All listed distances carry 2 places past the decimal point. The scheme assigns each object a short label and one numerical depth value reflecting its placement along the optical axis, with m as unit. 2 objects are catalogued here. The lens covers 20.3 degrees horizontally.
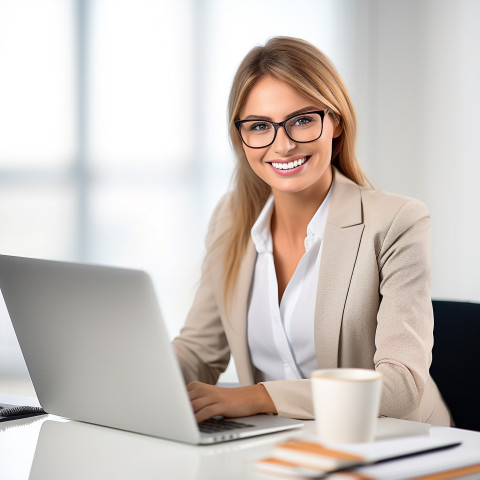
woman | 1.75
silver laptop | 1.39
